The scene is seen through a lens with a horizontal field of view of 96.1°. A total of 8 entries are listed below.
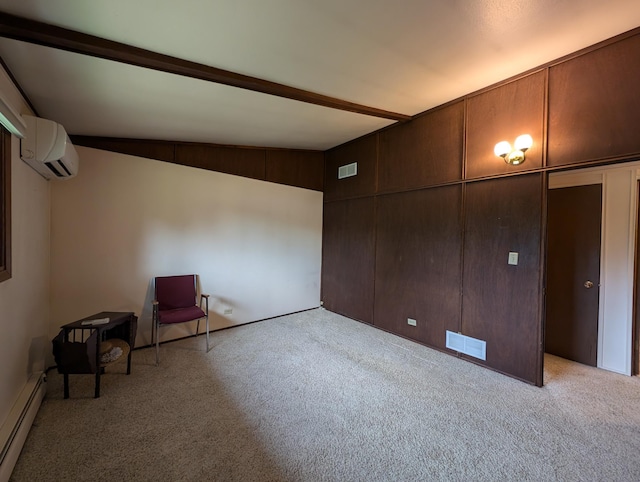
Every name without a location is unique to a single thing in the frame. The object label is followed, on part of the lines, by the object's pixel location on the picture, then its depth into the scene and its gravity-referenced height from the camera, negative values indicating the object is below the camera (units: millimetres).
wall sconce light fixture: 2572 +837
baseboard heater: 1580 -1197
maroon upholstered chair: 3121 -793
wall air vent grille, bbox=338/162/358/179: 4476 +1082
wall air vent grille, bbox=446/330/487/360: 2980 -1139
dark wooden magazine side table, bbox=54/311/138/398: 2281 -934
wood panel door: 3178 -366
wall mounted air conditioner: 2139 +681
